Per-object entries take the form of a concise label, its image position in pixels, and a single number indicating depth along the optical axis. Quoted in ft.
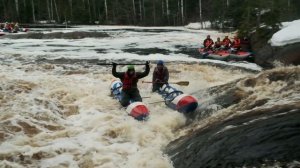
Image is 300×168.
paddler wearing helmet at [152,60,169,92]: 36.06
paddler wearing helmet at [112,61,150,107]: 32.37
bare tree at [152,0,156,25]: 146.10
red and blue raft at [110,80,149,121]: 28.99
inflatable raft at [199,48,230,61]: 57.77
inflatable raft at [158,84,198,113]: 29.14
